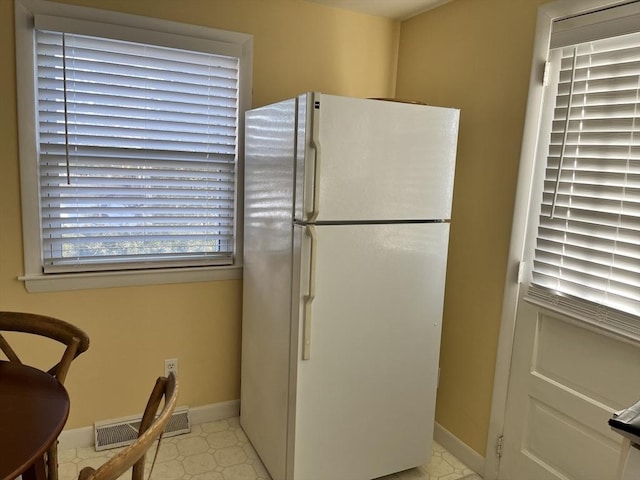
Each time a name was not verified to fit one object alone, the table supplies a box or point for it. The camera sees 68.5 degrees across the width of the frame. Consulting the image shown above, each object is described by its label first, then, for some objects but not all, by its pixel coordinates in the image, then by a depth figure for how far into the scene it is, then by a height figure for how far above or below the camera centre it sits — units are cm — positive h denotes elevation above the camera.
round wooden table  103 -65
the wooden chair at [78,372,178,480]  93 -60
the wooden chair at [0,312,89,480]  156 -60
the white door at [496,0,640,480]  169 -34
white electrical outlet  250 -107
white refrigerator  184 -44
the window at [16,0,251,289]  210 +7
